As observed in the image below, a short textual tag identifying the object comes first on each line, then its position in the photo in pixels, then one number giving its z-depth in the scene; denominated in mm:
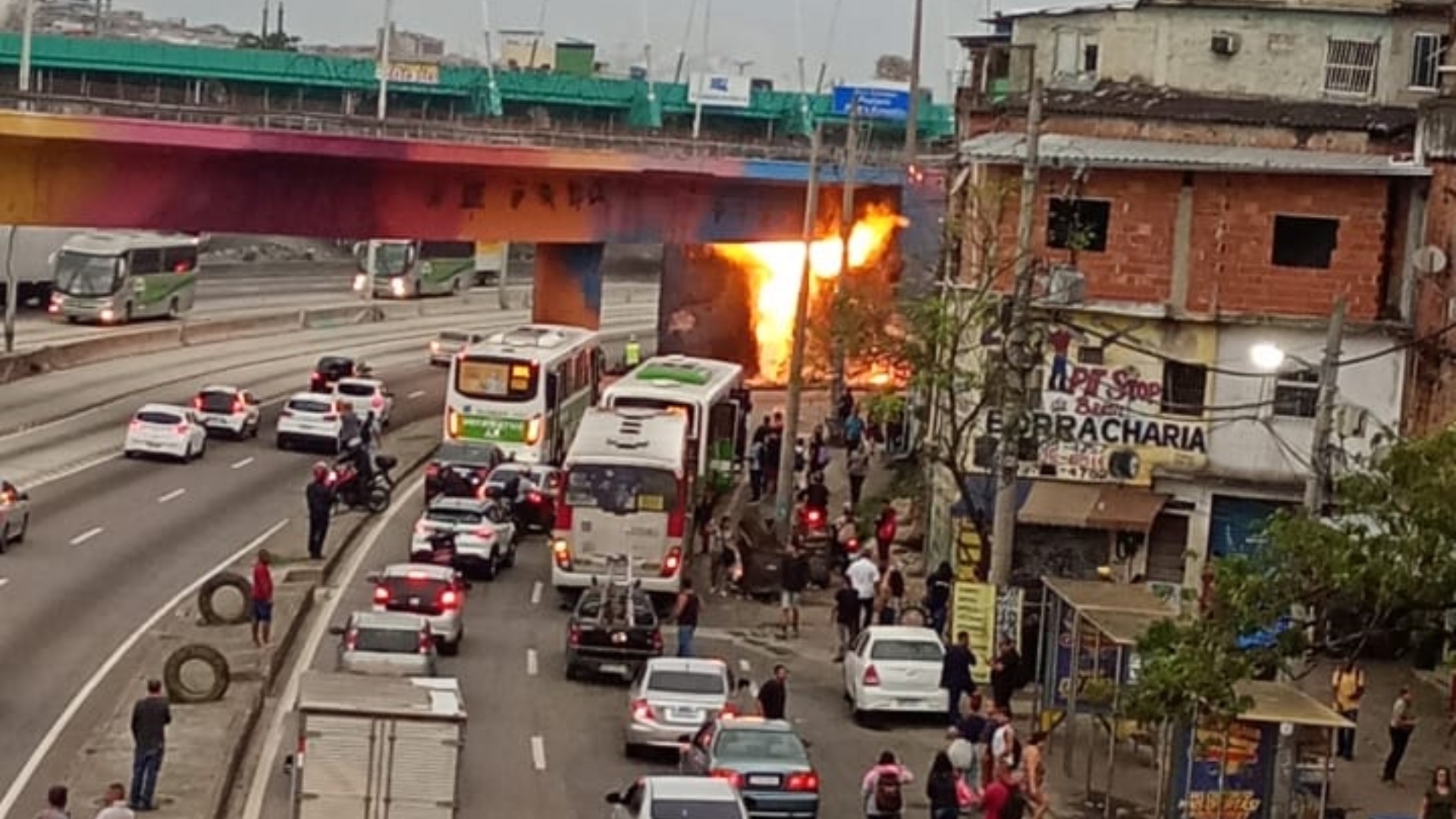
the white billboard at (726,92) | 170625
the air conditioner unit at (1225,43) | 57562
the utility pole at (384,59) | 99875
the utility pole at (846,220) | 63125
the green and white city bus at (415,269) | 114875
